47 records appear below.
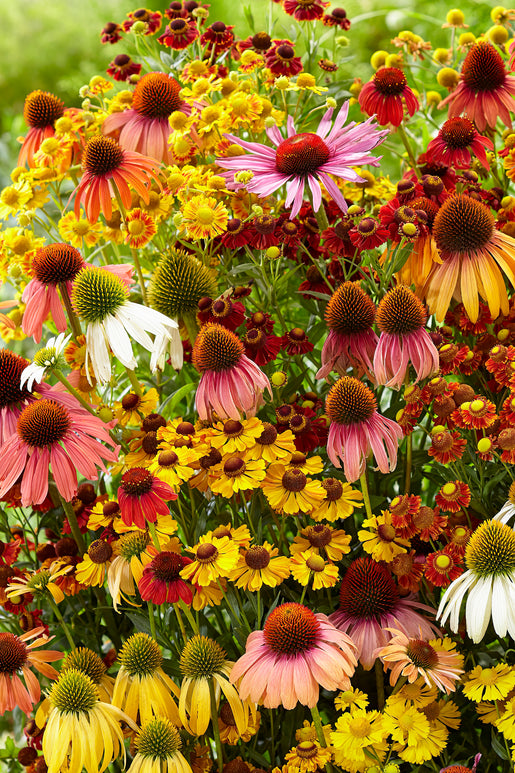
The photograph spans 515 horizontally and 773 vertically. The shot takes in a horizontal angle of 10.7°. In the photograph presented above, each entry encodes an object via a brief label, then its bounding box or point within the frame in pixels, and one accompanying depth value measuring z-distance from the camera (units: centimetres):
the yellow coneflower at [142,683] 173
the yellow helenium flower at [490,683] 170
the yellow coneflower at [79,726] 169
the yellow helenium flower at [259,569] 173
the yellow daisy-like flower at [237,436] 175
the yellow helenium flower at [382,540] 175
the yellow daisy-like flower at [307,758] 171
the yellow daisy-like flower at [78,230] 191
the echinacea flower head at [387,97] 190
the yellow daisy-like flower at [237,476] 174
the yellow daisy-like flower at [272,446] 176
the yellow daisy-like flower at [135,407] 182
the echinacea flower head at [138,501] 173
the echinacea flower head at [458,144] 187
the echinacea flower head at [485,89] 192
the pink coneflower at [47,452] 177
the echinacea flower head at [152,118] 192
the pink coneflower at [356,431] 174
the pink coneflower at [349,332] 178
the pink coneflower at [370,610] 175
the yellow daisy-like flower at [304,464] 177
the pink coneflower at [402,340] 174
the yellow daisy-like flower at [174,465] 174
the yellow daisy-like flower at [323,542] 175
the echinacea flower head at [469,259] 179
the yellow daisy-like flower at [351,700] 172
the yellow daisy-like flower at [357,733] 170
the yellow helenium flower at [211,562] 171
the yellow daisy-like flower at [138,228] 185
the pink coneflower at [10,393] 182
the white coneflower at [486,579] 168
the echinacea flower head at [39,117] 201
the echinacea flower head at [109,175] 185
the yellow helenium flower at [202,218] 180
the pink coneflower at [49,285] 183
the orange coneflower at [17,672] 176
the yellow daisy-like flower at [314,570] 173
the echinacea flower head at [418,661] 169
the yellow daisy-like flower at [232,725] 174
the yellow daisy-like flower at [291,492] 175
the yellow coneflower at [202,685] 172
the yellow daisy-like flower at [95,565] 178
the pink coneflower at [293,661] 167
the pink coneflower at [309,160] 181
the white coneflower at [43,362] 176
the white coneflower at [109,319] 177
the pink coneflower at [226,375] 177
